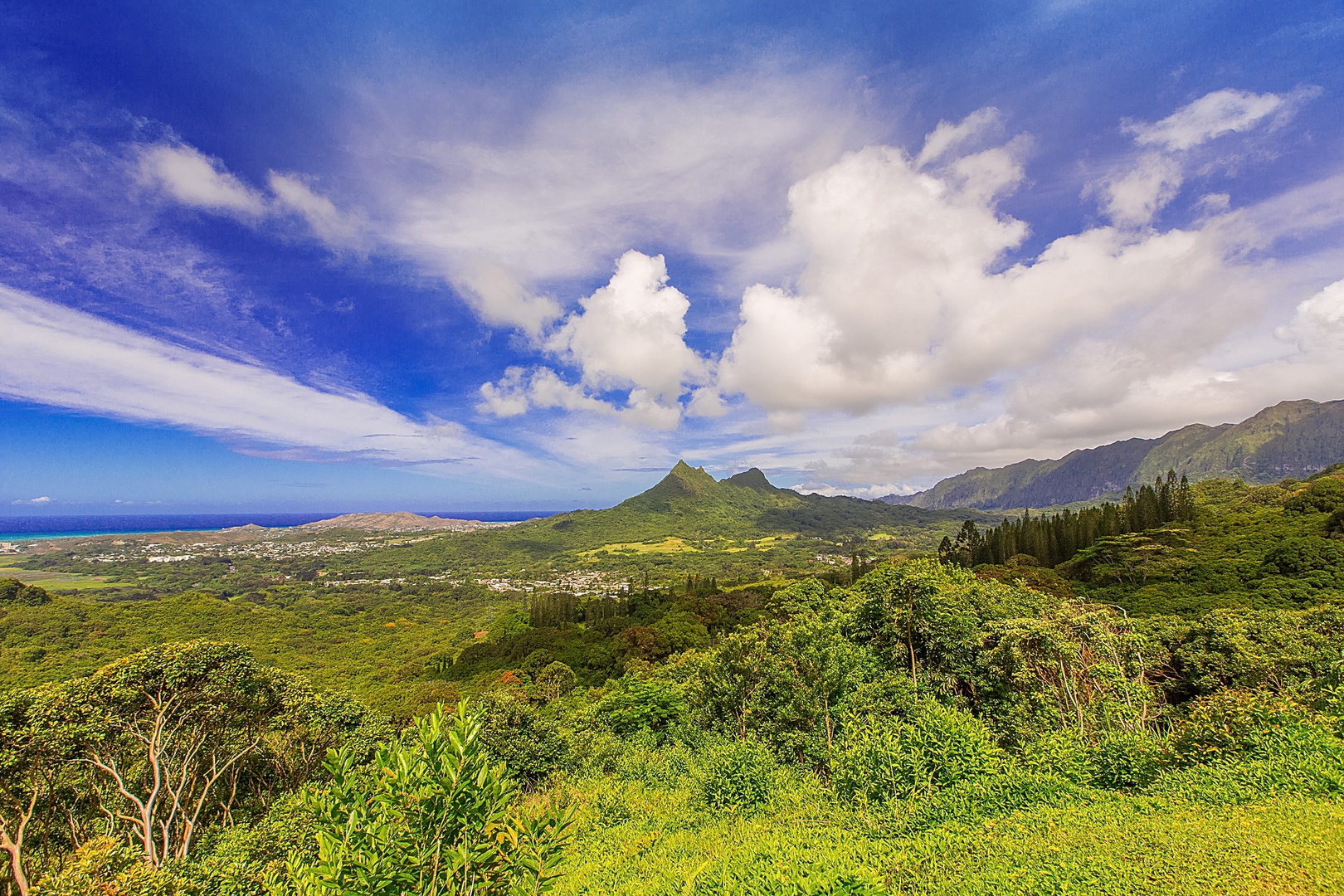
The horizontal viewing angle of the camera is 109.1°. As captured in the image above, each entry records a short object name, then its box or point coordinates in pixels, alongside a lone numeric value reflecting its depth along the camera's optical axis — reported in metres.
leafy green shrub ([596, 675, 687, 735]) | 39.06
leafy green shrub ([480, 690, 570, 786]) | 27.88
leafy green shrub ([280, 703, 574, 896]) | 4.30
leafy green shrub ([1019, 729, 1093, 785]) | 12.20
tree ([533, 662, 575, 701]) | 51.59
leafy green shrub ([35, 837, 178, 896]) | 7.81
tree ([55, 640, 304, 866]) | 17.66
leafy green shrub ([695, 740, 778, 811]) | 17.55
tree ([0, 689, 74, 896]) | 15.38
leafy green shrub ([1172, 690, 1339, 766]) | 10.36
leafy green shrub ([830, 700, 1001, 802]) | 12.90
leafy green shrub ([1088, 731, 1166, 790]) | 11.63
